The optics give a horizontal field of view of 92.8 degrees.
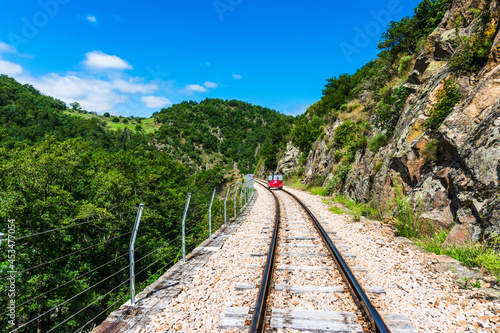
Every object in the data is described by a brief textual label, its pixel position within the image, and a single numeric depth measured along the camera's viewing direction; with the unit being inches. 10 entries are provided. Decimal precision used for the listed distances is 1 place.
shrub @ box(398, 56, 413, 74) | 529.2
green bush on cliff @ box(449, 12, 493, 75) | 295.4
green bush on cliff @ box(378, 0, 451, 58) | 514.9
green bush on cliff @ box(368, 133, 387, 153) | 459.5
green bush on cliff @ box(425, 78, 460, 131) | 290.7
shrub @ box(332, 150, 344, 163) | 797.2
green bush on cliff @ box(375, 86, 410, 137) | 444.8
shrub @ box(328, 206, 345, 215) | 438.1
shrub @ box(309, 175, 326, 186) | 879.1
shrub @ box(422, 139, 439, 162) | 288.4
